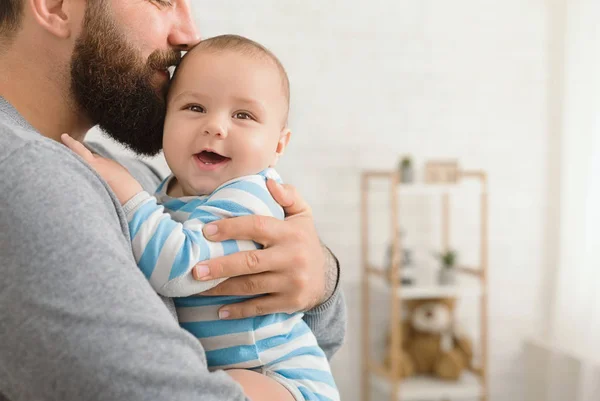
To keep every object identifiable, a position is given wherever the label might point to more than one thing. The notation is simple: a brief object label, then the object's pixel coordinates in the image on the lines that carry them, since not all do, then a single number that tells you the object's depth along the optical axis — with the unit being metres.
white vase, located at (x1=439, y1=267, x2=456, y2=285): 3.17
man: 0.77
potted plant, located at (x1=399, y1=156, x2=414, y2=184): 3.11
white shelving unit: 3.08
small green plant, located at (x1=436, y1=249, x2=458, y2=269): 3.16
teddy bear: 3.21
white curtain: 3.21
